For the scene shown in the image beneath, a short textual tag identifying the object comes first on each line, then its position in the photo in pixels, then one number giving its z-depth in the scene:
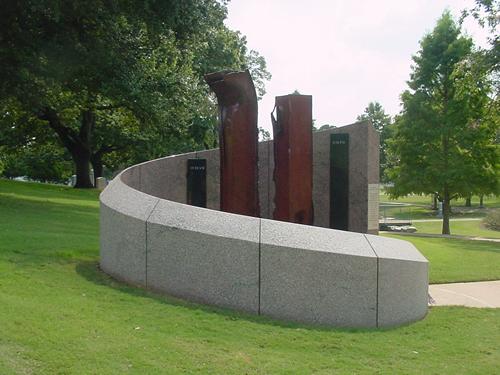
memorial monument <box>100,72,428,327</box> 6.07
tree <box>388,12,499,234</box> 25.97
